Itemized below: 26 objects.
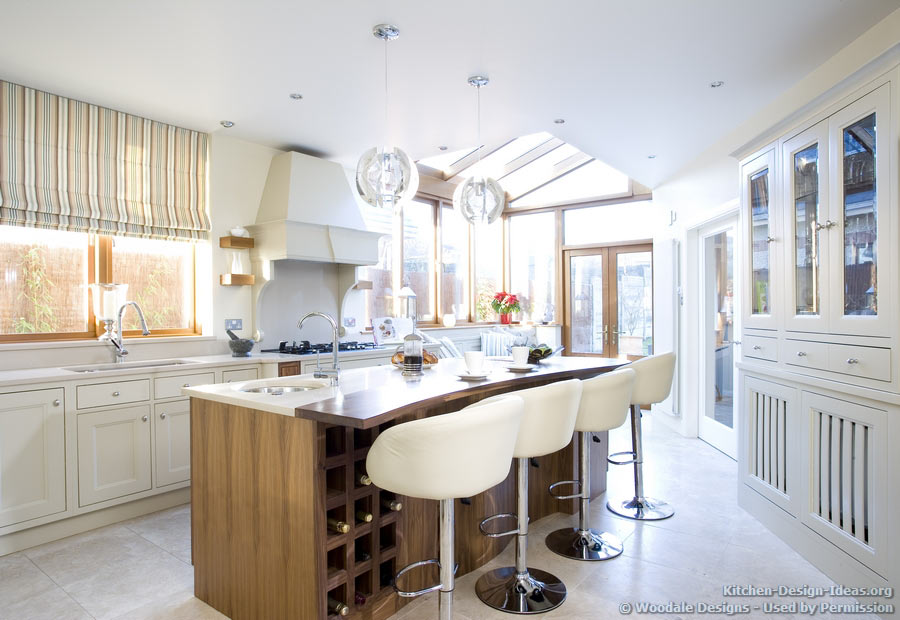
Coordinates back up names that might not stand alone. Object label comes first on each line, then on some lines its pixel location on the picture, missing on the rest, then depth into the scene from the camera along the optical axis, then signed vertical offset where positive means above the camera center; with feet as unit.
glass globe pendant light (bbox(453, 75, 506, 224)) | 10.51 +2.24
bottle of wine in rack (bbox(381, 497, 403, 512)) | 6.82 -2.56
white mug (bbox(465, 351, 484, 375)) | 8.43 -0.87
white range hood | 13.74 +2.56
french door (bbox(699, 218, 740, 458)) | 14.66 -0.84
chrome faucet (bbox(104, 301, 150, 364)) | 11.48 -0.64
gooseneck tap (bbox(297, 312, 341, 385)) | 7.90 -0.96
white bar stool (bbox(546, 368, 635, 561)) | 8.23 -1.95
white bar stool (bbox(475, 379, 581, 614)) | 6.86 -1.95
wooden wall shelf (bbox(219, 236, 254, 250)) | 13.55 +1.76
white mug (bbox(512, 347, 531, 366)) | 9.39 -0.86
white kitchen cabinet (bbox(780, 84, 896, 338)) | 6.86 +1.21
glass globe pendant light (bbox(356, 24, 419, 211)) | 8.77 +2.28
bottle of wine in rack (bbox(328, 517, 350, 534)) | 6.17 -2.57
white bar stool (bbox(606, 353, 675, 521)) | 9.92 -1.75
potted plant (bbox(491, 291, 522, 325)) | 22.86 +0.18
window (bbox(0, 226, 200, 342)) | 10.64 +0.72
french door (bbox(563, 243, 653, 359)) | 22.08 +0.27
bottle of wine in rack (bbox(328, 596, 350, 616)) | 6.12 -3.52
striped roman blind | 10.29 +3.09
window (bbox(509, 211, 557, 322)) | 24.57 +2.13
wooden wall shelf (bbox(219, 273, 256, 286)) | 13.42 +0.80
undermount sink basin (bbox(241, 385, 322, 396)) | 7.64 -1.17
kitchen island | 5.86 -2.41
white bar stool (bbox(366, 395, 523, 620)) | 5.28 -1.54
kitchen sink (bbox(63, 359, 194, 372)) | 10.89 -1.17
